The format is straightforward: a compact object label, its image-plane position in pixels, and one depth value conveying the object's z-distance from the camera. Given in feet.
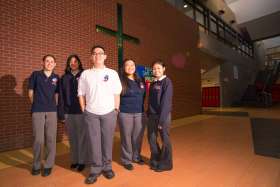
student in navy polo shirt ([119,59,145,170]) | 9.31
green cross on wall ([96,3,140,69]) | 19.75
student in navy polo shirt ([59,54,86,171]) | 9.26
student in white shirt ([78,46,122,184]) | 7.93
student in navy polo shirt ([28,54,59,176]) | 8.61
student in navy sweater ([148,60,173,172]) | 8.73
